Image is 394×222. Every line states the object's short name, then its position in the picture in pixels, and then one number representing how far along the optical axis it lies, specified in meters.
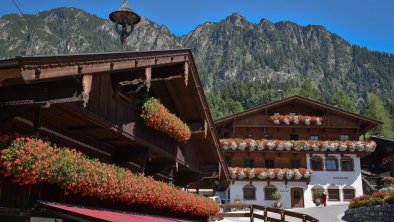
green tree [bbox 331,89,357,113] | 116.70
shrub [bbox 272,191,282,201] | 42.69
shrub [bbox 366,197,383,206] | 26.08
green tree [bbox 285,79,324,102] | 129.00
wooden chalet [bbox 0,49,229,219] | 7.92
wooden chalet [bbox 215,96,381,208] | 43.81
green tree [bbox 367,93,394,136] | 98.61
